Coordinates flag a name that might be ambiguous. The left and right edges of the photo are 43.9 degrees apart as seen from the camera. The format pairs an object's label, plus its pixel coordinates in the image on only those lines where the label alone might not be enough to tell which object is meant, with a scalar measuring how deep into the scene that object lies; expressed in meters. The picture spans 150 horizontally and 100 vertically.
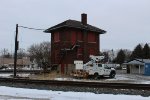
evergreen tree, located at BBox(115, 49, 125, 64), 75.97
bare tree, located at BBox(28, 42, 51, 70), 65.39
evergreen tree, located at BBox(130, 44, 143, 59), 67.07
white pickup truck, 25.08
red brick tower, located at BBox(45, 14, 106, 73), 30.69
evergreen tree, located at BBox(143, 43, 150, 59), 64.87
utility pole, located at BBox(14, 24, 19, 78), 24.42
